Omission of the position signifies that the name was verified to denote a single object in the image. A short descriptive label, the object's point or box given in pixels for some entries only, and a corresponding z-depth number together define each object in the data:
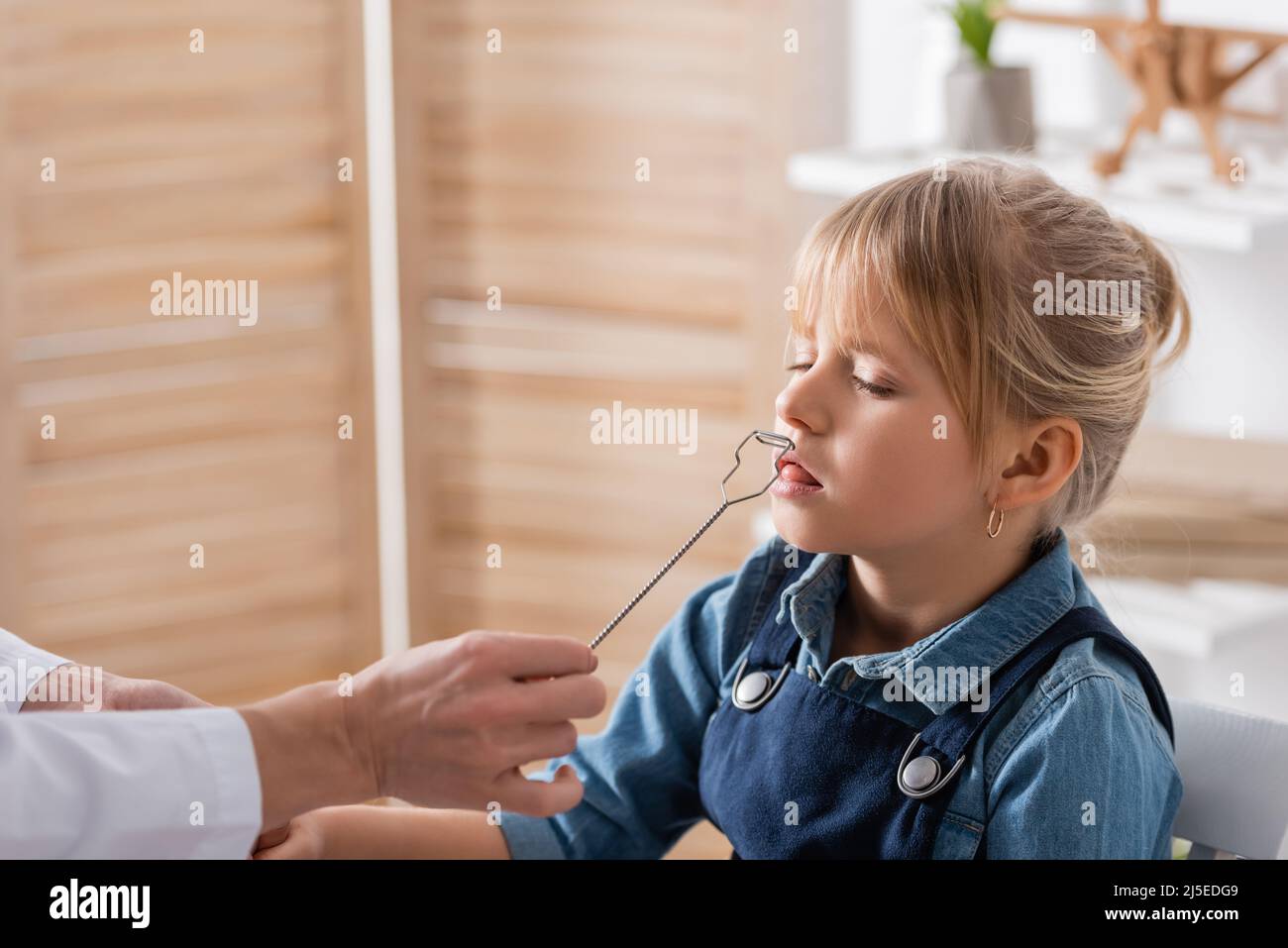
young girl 1.01
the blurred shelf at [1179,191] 1.55
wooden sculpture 1.66
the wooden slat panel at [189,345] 2.27
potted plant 1.84
